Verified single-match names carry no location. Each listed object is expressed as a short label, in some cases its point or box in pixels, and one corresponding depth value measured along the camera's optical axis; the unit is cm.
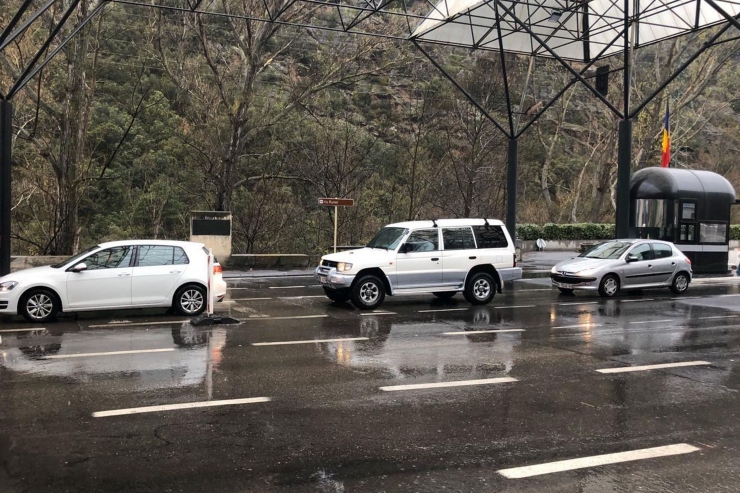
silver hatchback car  1748
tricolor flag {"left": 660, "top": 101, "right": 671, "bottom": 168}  2970
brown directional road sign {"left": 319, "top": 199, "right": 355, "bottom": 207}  2059
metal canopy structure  1705
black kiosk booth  2319
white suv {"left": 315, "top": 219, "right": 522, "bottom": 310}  1433
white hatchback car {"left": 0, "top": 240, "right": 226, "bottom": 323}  1185
